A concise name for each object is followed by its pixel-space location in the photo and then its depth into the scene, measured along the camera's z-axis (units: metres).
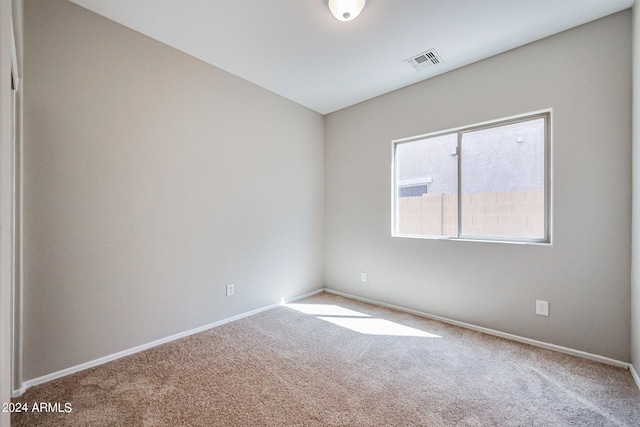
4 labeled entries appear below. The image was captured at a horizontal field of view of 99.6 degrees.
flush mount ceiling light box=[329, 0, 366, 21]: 1.89
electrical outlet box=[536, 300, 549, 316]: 2.33
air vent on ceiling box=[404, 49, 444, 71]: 2.59
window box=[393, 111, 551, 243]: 2.46
